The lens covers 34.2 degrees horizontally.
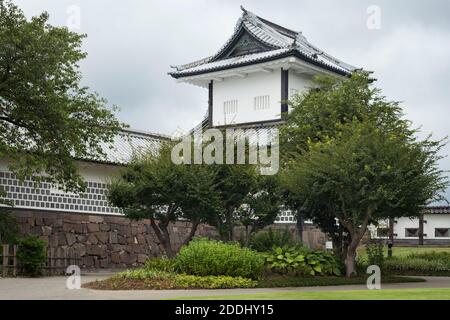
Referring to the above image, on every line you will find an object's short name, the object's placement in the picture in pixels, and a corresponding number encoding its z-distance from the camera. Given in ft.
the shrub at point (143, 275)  72.08
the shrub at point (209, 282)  69.97
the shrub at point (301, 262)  81.25
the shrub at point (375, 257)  98.53
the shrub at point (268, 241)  91.69
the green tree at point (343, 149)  81.66
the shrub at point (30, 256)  87.25
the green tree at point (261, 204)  90.43
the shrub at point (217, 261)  73.67
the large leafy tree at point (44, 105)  85.35
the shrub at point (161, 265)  76.88
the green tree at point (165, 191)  87.58
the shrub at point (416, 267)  105.81
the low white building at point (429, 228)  186.80
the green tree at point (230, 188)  89.10
